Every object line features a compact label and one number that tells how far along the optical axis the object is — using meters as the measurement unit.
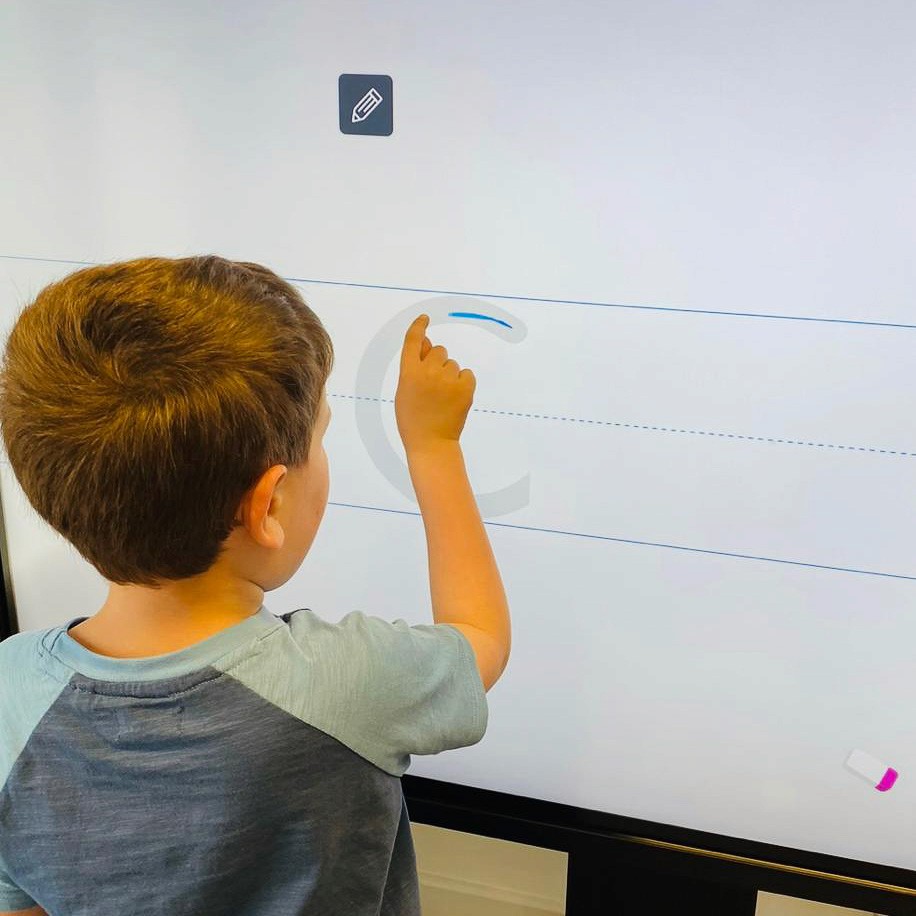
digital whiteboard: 0.62
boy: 0.45
